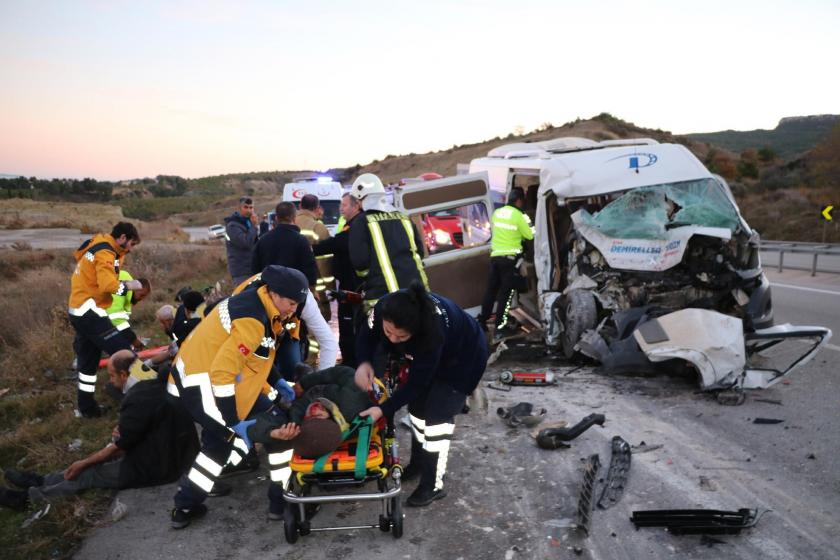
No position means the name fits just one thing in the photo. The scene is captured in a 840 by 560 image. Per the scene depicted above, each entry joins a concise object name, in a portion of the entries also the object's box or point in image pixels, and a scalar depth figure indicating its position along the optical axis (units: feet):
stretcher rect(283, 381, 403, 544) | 12.19
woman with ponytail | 12.66
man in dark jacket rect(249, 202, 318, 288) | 19.44
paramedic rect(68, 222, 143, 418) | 19.04
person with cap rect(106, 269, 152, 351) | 19.84
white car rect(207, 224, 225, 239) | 99.61
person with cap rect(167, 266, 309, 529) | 12.09
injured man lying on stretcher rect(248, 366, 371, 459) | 12.20
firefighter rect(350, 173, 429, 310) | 18.25
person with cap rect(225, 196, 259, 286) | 27.53
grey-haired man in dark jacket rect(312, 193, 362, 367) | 19.10
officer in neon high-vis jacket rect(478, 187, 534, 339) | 26.00
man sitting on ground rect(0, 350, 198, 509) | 14.47
